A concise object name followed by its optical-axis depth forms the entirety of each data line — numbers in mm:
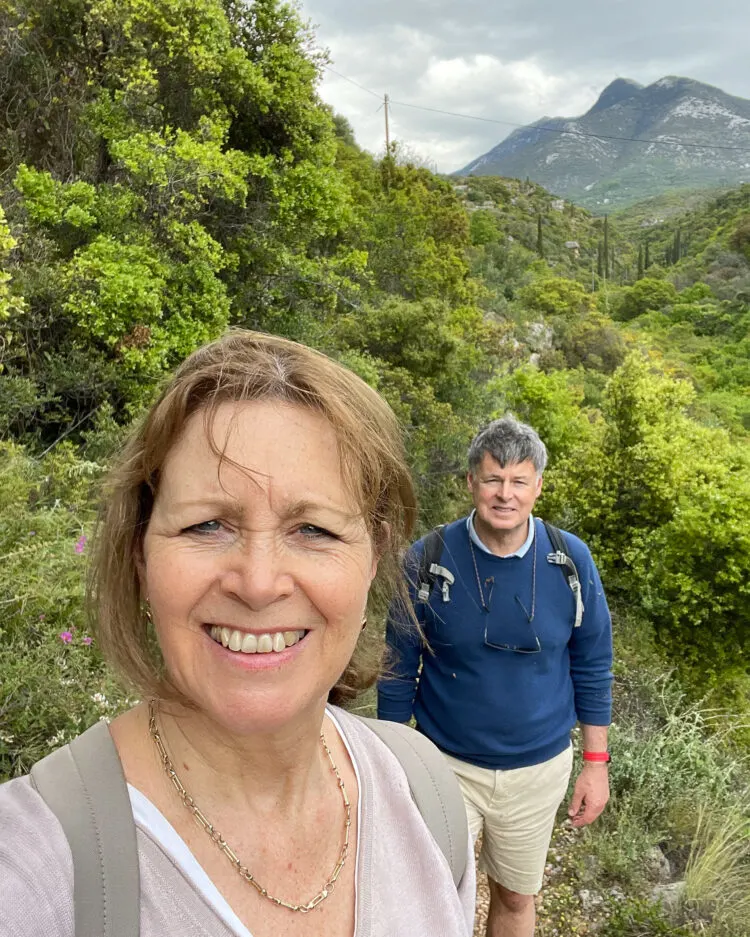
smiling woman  879
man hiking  2250
